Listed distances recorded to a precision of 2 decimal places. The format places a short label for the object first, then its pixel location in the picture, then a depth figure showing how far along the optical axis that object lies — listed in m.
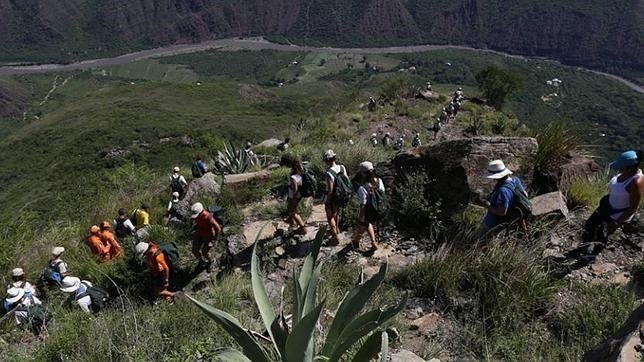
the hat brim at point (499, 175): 4.92
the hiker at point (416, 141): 16.08
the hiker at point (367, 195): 5.87
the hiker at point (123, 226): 8.99
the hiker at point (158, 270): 6.24
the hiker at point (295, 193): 6.75
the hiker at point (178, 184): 10.36
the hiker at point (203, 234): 6.63
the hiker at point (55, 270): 6.99
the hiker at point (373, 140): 13.69
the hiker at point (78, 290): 5.88
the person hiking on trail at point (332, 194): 6.29
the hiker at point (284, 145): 13.20
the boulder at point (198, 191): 8.79
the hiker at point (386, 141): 14.87
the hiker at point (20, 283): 6.59
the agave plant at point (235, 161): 11.20
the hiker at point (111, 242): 8.15
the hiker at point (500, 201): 4.81
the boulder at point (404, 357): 2.96
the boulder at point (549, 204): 5.48
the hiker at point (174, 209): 8.76
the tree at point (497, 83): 43.59
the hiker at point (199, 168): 10.92
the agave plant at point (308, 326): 2.30
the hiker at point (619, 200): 4.76
